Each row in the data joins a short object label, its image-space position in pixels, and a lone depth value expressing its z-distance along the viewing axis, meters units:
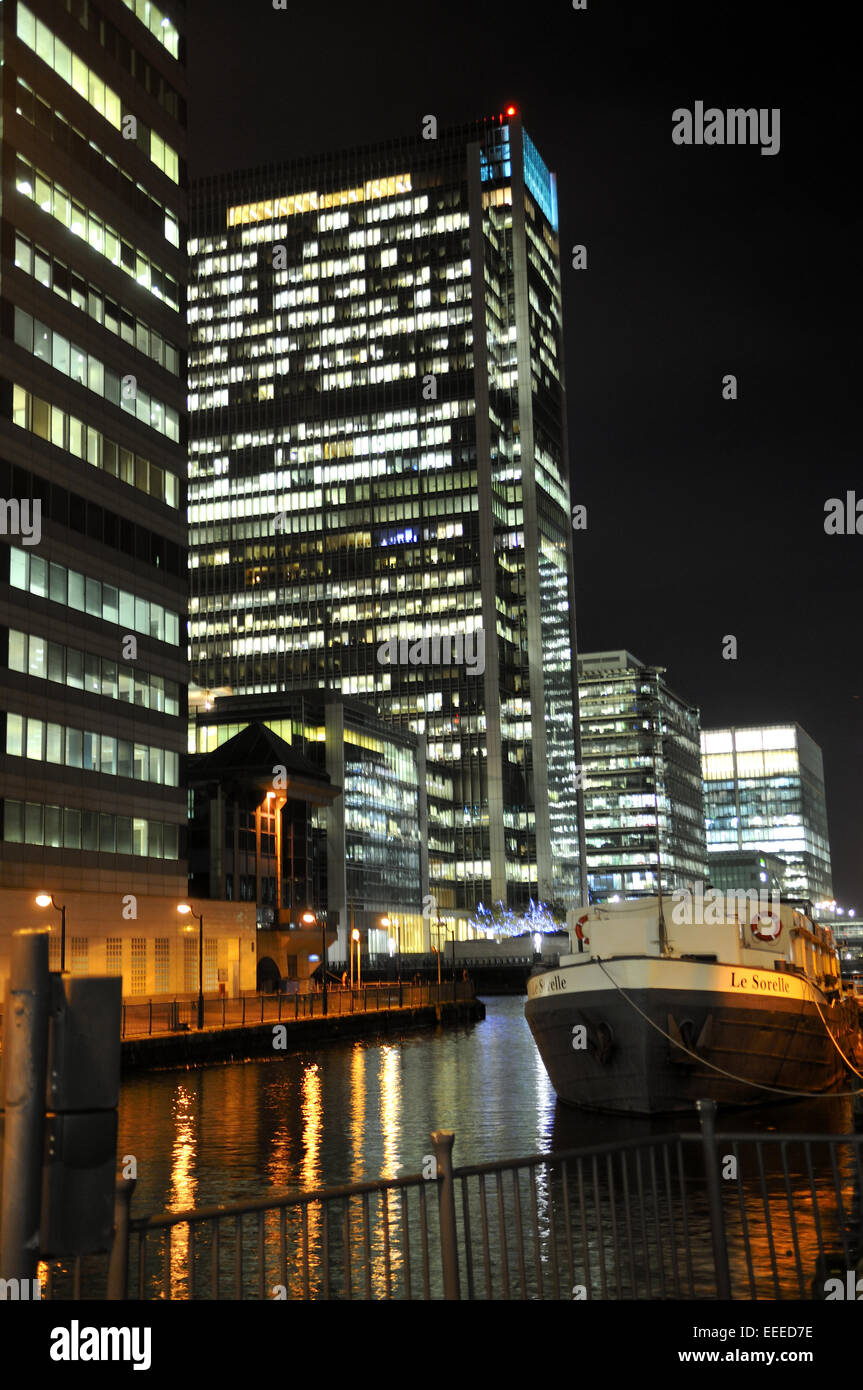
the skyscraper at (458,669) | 190.62
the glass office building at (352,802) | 132.75
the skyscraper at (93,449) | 63.88
